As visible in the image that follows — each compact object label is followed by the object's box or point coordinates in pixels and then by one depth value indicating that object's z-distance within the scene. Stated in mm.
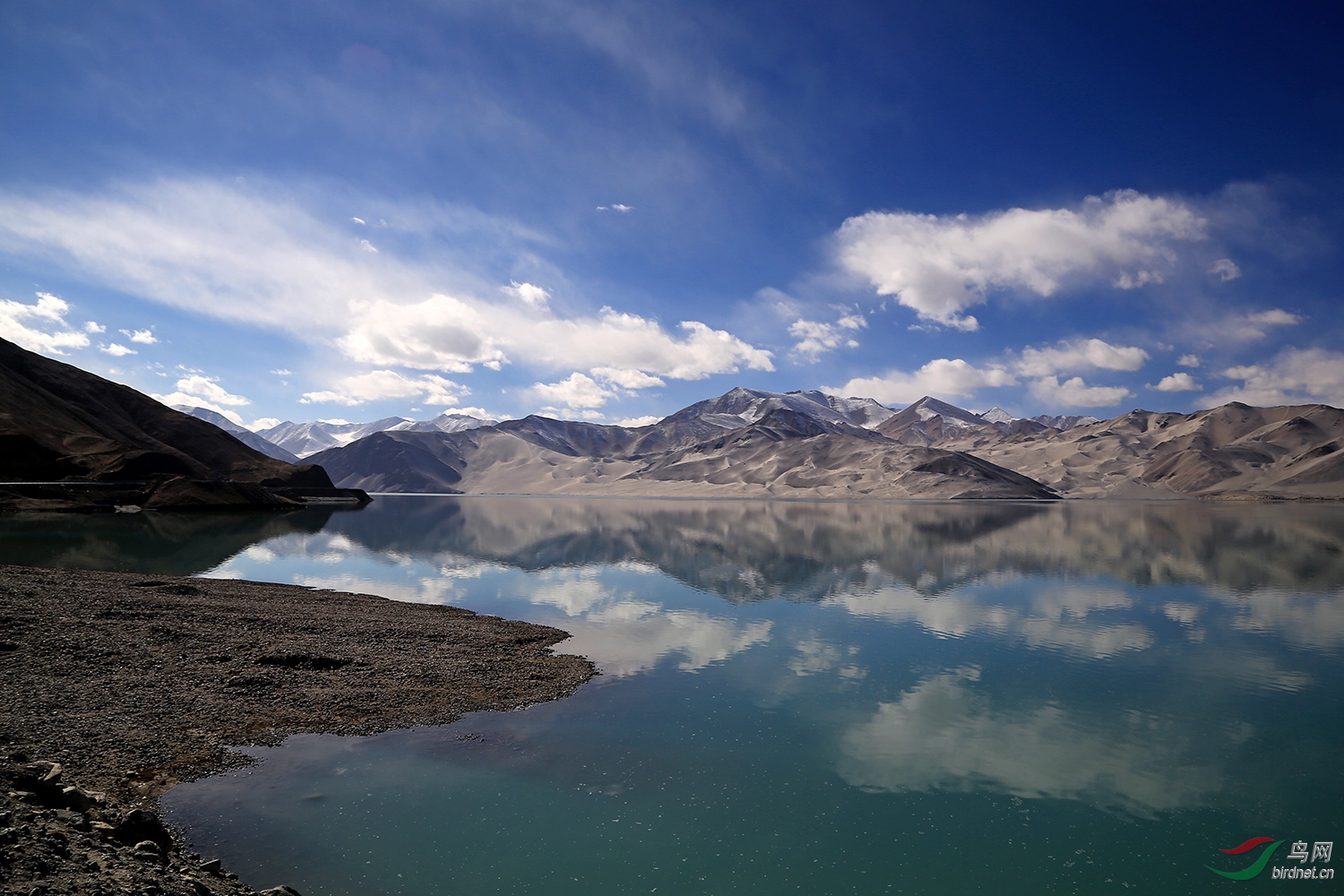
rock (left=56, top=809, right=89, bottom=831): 6736
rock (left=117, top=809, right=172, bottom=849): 7156
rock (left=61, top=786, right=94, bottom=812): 7316
